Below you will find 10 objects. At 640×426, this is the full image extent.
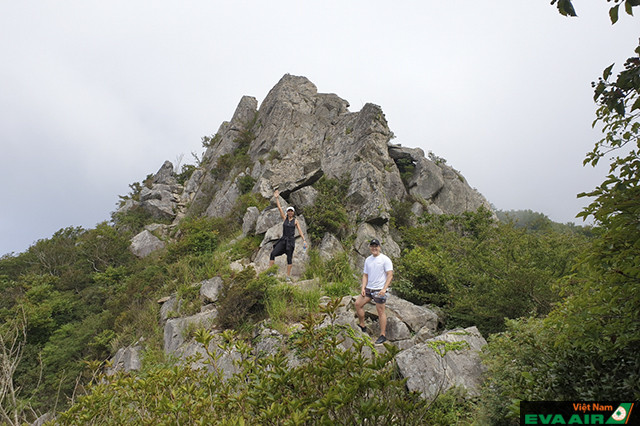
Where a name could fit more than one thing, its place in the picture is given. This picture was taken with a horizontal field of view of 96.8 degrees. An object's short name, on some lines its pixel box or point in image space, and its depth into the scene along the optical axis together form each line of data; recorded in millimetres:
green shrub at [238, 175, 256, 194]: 18016
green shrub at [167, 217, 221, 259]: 11438
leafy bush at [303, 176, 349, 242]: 11624
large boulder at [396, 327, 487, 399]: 4070
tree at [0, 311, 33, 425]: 8565
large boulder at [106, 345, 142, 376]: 7027
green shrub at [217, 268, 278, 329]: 6555
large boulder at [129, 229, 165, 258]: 14945
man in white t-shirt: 5613
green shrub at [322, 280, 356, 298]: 7211
